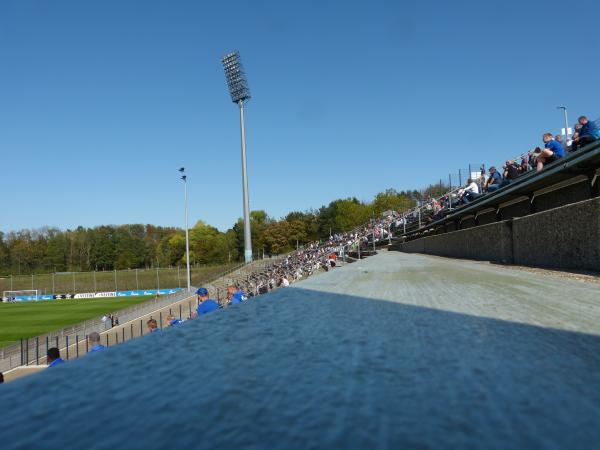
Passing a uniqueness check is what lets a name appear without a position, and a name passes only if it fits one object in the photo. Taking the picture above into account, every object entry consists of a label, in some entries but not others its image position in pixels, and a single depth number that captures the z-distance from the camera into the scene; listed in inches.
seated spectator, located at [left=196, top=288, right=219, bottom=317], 305.4
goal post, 3190.0
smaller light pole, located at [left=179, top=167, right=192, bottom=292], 2242.9
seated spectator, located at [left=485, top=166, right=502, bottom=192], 703.1
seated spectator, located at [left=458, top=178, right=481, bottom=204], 817.5
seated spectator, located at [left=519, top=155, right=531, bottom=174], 672.0
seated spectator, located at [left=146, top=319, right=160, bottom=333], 488.6
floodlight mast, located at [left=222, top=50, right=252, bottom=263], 2842.0
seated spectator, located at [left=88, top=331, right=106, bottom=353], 401.6
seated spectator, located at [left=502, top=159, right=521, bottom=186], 670.6
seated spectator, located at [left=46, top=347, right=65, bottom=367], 377.0
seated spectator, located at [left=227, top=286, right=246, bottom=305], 443.7
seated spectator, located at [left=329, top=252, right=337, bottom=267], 889.9
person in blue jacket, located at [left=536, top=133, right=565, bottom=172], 492.1
